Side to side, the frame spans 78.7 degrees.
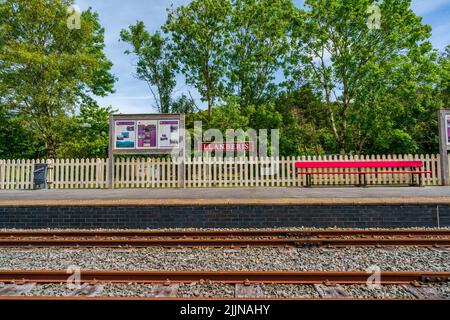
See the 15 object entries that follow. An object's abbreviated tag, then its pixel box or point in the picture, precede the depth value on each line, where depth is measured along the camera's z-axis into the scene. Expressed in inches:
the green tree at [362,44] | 645.9
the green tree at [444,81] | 711.1
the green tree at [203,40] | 751.7
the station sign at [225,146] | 573.9
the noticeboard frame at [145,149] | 481.1
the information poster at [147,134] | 490.5
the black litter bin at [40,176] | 472.7
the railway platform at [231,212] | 276.4
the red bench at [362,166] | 464.2
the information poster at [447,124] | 491.2
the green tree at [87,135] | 713.0
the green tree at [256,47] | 756.0
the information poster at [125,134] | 490.9
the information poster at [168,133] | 488.4
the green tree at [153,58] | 889.5
